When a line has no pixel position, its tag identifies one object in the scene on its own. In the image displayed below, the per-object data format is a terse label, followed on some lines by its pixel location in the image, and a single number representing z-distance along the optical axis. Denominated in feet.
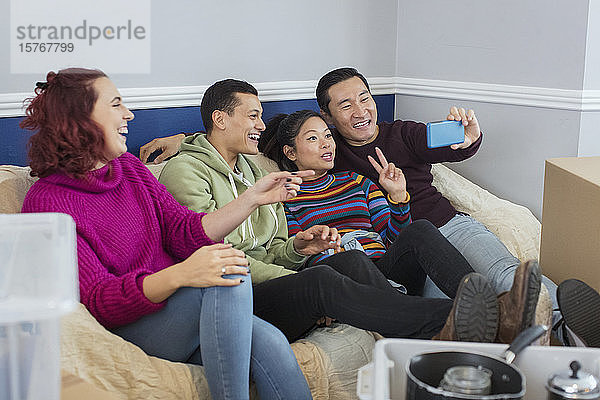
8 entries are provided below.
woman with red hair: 4.77
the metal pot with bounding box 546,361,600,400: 3.27
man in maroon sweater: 7.59
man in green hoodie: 4.87
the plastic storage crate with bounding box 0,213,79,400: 2.95
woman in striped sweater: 6.66
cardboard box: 5.39
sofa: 4.57
